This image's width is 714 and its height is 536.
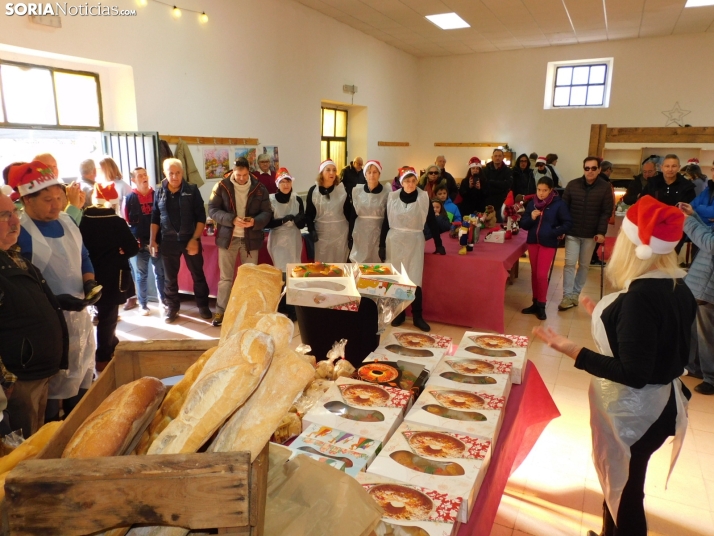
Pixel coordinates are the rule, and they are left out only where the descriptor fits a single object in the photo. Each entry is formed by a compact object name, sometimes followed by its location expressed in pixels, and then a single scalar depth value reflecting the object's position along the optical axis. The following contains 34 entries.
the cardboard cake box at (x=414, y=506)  1.00
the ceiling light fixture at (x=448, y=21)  7.95
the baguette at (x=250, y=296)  1.16
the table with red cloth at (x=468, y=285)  4.23
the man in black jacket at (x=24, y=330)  1.83
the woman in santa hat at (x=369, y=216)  4.51
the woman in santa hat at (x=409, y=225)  4.20
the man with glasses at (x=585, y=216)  4.75
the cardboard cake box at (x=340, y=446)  1.17
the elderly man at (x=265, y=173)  6.09
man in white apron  2.34
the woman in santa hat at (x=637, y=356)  1.56
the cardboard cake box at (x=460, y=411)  1.32
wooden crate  0.64
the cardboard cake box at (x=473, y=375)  1.55
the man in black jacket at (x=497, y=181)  7.44
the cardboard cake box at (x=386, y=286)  2.16
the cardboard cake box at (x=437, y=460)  1.10
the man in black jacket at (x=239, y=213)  4.38
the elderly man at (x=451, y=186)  7.49
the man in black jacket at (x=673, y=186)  5.16
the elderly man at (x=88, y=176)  4.54
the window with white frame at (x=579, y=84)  9.91
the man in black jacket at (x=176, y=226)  4.35
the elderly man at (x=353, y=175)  6.96
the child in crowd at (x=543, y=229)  4.69
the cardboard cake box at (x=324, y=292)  2.07
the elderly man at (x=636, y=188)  6.88
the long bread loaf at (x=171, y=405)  0.94
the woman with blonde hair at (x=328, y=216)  4.62
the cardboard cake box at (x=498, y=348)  1.75
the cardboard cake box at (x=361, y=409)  1.30
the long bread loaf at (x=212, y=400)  0.78
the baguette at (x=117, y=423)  0.78
